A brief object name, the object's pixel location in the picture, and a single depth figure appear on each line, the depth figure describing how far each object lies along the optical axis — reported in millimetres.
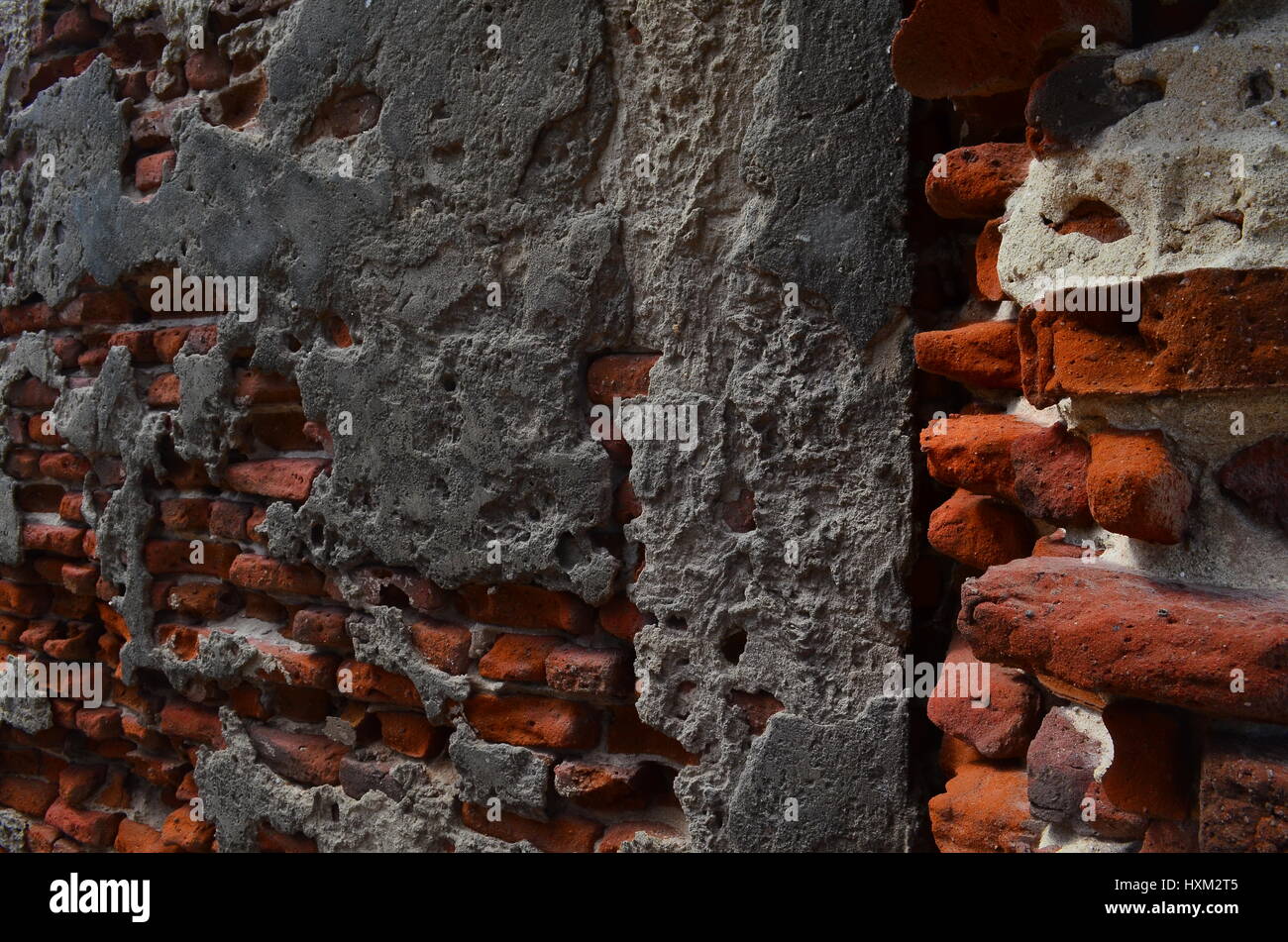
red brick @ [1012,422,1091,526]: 878
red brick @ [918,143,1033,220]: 977
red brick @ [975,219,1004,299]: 1030
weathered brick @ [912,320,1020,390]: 1031
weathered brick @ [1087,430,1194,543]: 773
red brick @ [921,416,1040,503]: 975
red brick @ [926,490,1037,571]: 1046
